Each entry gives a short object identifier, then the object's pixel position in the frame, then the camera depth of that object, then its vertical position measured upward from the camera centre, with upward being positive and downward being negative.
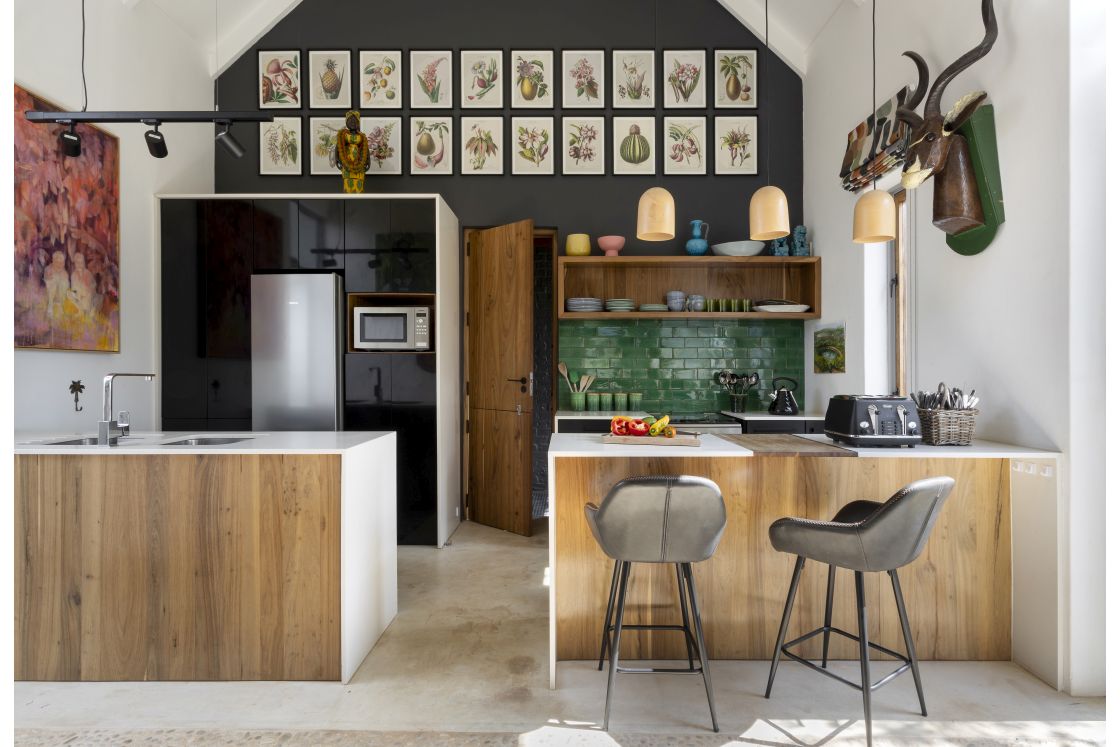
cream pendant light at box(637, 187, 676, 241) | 2.68 +0.63
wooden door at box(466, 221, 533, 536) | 4.63 -0.06
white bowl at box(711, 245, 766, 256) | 4.70 +0.85
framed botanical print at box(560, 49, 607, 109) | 5.09 +2.24
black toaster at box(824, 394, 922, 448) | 2.59 -0.22
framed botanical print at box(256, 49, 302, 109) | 5.10 +2.23
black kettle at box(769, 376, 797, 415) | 4.52 -0.26
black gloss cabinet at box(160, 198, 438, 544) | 4.37 +0.62
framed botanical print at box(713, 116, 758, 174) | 5.08 +1.72
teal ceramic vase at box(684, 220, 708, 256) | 4.80 +0.91
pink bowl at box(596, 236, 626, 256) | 4.77 +0.89
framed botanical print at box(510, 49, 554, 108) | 5.10 +2.24
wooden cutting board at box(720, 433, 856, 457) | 2.50 -0.32
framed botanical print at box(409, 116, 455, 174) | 5.09 +1.73
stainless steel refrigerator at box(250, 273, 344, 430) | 4.33 +0.12
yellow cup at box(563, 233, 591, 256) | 4.83 +0.90
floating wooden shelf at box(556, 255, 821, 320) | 4.98 +0.67
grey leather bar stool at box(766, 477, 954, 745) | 2.02 -0.54
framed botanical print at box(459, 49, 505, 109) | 5.09 +2.20
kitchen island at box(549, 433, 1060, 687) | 2.64 -0.81
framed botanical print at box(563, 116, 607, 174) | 5.10 +1.73
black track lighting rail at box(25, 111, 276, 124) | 2.81 +1.08
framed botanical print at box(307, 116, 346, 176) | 5.10 +1.75
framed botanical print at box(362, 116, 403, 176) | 5.07 +1.73
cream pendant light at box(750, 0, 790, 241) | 2.63 +0.62
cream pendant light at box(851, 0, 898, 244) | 2.61 +0.60
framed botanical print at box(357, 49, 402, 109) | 5.09 +2.23
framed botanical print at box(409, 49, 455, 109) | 5.09 +2.22
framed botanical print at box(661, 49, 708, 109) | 5.08 +2.23
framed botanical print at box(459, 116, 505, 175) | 5.09 +1.72
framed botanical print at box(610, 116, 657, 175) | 5.09 +1.73
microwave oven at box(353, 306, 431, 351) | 4.39 +0.25
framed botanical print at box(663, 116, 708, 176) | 5.09 +1.77
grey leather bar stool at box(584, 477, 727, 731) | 2.04 -0.49
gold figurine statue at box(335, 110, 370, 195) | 4.57 +1.50
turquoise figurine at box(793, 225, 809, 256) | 4.81 +0.91
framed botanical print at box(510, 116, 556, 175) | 5.11 +1.73
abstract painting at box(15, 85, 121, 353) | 3.20 +0.68
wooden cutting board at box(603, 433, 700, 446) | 2.60 -0.30
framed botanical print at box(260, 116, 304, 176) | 5.11 +1.70
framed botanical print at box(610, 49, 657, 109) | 5.08 +2.24
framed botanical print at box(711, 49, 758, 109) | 5.08 +2.23
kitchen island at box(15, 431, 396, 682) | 2.44 -0.74
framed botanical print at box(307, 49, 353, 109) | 5.09 +2.22
